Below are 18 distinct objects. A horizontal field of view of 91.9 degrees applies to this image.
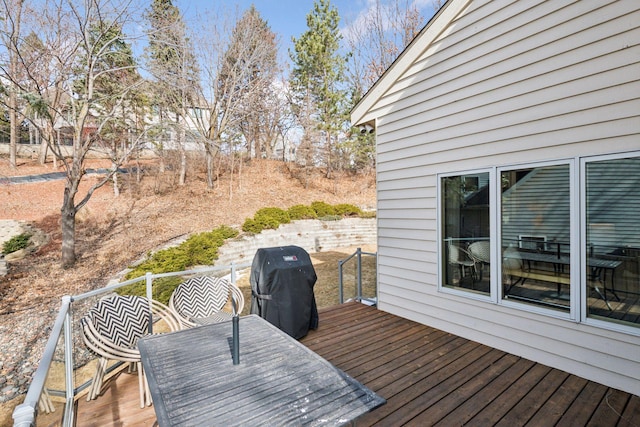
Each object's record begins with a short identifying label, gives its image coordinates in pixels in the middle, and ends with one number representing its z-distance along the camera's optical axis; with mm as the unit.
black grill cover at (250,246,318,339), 3443
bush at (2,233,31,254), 8477
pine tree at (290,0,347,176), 15188
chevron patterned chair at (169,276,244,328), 3564
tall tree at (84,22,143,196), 7848
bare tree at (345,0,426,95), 13797
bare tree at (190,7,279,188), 13602
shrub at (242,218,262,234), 9922
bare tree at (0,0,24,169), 6789
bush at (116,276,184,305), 5229
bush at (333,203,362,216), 12938
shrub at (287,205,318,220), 11570
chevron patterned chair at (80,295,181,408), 2529
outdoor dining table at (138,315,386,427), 1354
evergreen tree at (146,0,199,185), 9086
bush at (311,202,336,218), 12454
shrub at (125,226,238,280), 6301
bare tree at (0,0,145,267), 7438
